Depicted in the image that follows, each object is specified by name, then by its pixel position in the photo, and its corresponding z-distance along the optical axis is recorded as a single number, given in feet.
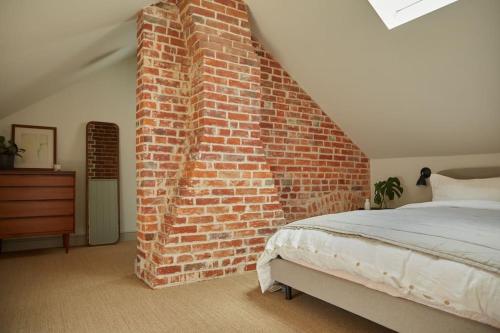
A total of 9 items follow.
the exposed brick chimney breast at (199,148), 9.30
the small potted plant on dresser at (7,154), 12.94
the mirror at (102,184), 15.06
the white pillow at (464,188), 10.42
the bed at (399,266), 4.44
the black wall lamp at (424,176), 12.91
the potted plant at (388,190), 13.64
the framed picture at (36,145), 14.02
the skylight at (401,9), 8.53
